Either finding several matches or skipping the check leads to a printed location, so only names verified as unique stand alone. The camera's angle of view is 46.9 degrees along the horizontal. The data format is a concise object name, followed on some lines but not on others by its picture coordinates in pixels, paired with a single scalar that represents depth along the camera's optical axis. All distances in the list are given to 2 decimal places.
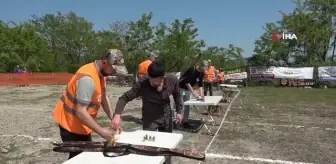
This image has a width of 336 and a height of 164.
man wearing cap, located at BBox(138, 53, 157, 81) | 10.16
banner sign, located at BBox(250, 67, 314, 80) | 29.48
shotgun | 3.56
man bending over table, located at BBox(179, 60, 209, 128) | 9.30
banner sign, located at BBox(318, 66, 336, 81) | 29.09
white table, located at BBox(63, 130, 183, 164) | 3.33
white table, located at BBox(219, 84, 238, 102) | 17.24
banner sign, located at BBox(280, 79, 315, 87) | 29.29
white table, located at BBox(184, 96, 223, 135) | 9.04
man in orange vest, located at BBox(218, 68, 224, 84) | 25.31
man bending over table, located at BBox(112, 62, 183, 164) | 4.94
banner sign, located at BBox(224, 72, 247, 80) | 31.22
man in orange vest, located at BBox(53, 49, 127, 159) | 3.55
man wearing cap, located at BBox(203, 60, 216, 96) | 16.77
